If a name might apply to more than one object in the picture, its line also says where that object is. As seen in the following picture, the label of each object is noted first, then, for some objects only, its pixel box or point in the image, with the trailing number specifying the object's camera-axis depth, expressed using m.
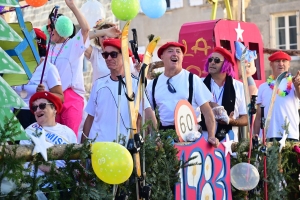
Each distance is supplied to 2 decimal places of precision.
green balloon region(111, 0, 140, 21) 11.86
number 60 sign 10.25
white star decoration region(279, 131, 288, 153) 12.34
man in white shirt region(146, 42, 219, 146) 11.62
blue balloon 13.40
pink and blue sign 9.99
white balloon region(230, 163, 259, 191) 10.88
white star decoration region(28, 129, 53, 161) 7.55
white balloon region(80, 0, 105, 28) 14.25
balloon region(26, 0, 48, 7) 11.71
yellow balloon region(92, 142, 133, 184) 7.75
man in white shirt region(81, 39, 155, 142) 10.60
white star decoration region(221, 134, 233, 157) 11.04
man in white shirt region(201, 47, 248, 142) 13.08
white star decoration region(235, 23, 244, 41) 17.17
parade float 7.58
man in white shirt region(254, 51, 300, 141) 15.13
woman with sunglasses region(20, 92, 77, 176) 9.77
